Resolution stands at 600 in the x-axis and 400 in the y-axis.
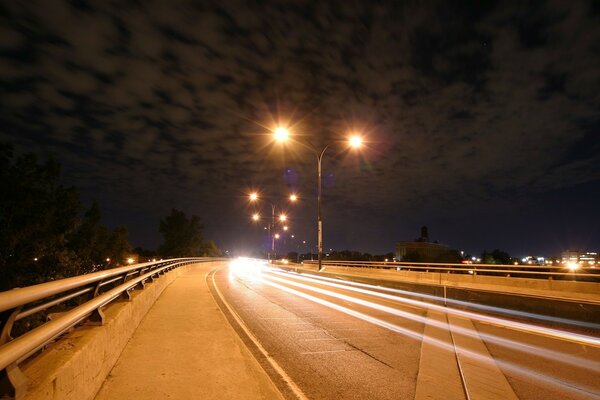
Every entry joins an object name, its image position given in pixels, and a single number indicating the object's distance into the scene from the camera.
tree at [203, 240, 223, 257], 178.79
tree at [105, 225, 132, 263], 123.75
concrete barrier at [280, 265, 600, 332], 11.58
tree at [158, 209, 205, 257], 158.50
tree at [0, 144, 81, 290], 53.20
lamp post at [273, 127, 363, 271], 32.72
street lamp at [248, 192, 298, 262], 51.58
